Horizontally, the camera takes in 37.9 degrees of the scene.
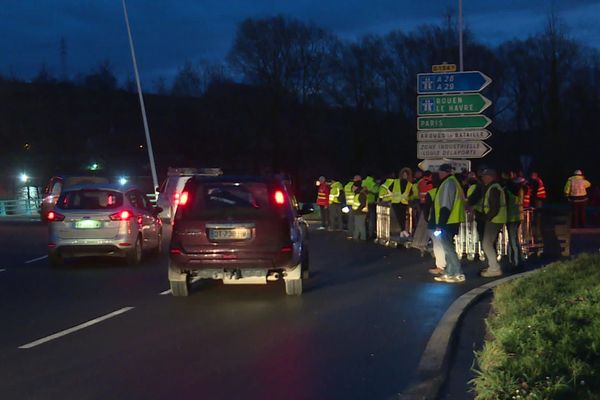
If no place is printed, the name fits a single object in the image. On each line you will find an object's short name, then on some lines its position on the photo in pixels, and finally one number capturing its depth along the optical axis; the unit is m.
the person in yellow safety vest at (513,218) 14.69
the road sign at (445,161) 18.81
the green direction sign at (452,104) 18.08
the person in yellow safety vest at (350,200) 22.19
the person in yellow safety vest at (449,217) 13.39
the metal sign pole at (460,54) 20.83
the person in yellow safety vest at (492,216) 13.91
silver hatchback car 15.87
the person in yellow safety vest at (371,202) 22.00
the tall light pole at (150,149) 37.12
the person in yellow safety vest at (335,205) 25.17
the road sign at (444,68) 18.53
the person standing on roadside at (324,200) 26.20
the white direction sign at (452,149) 18.28
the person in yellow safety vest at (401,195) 20.55
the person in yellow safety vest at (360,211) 21.78
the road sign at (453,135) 18.22
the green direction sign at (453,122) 18.14
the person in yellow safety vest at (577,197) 25.56
